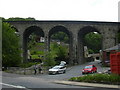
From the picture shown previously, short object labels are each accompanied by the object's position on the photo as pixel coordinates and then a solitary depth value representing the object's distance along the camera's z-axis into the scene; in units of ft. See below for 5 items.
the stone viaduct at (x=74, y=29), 222.48
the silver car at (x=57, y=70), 131.23
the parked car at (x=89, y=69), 121.40
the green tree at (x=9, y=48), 152.87
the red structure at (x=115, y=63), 70.32
